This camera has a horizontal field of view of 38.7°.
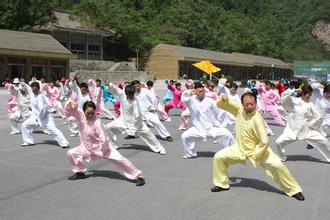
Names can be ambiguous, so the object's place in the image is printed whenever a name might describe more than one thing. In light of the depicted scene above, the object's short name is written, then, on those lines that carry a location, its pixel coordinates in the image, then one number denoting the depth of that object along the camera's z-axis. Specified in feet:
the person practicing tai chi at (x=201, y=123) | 26.78
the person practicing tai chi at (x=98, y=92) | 35.04
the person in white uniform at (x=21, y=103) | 36.71
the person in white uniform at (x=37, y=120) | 31.78
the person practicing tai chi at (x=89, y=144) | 21.12
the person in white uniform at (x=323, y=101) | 35.19
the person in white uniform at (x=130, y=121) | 29.14
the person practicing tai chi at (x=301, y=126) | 25.64
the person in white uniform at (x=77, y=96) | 37.86
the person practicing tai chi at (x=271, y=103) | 46.98
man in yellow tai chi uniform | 18.58
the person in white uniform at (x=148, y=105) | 33.68
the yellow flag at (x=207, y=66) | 107.86
